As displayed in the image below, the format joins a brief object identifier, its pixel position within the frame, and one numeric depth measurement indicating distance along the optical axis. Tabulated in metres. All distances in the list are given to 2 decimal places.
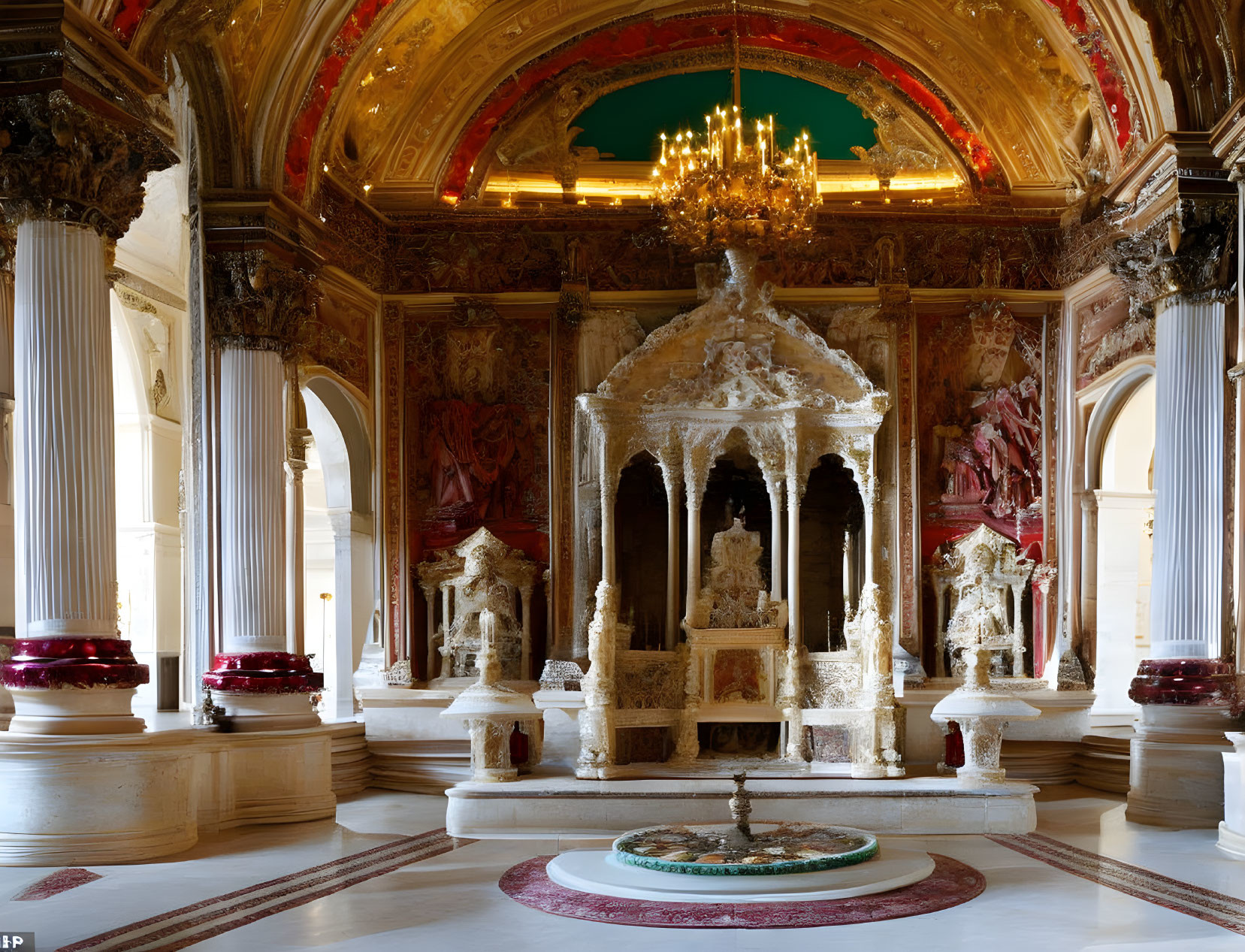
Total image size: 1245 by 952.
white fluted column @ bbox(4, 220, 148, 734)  9.59
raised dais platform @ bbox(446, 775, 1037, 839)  11.24
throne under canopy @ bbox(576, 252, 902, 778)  14.02
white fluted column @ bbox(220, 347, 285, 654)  12.94
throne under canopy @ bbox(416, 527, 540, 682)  16.08
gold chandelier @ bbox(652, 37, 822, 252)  13.66
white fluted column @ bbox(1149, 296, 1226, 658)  11.93
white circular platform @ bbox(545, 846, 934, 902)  8.20
